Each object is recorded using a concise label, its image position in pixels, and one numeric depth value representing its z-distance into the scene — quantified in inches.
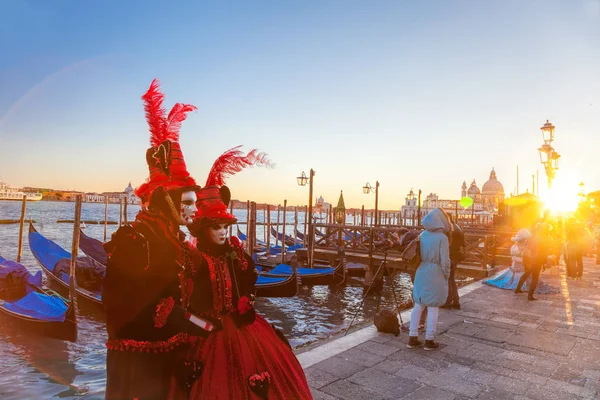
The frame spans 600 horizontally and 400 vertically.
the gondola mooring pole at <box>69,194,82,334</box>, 284.5
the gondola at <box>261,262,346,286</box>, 494.9
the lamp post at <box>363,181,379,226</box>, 845.1
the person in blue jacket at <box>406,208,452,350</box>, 170.1
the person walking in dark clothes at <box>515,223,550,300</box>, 275.9
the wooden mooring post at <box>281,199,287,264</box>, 638.3
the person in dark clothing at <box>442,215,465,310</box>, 223.6
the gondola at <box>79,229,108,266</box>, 539.5
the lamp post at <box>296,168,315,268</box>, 566.9
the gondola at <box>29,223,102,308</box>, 444.5
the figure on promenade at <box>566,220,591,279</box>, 380.2
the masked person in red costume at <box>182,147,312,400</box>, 79.2
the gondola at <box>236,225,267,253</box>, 835.7
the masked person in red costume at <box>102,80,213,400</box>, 66.3
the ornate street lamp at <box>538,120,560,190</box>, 372.9
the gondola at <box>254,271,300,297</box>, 425.1
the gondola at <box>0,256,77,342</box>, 281.6
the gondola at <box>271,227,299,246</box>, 981.4
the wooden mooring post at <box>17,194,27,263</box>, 629.9
